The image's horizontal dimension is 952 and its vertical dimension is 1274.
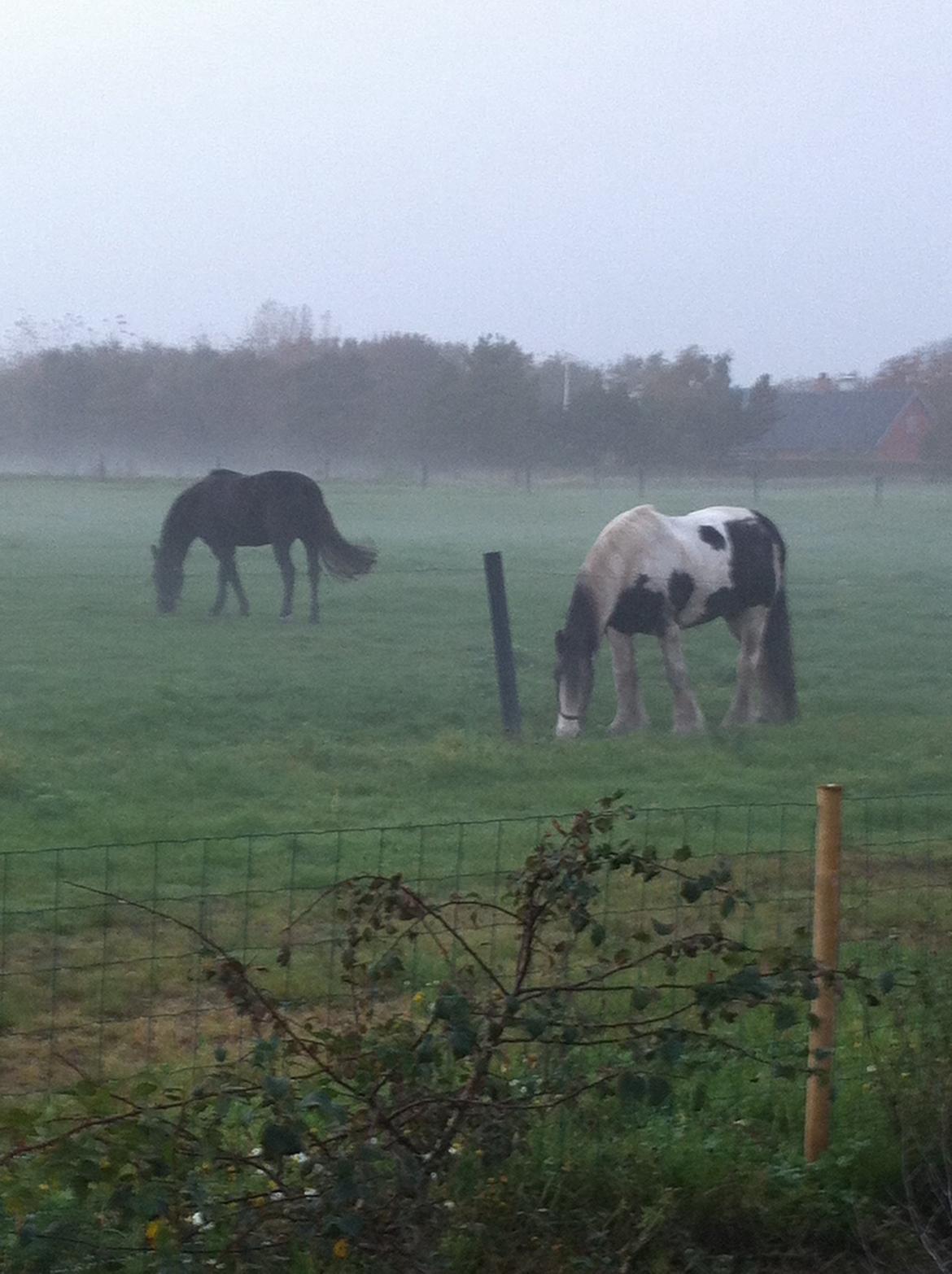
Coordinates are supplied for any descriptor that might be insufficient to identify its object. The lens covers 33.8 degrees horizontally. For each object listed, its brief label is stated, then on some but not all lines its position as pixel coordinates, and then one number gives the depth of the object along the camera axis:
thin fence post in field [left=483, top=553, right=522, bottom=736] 12.37
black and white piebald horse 12.83
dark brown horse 19.33
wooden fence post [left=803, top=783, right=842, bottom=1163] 4.39
